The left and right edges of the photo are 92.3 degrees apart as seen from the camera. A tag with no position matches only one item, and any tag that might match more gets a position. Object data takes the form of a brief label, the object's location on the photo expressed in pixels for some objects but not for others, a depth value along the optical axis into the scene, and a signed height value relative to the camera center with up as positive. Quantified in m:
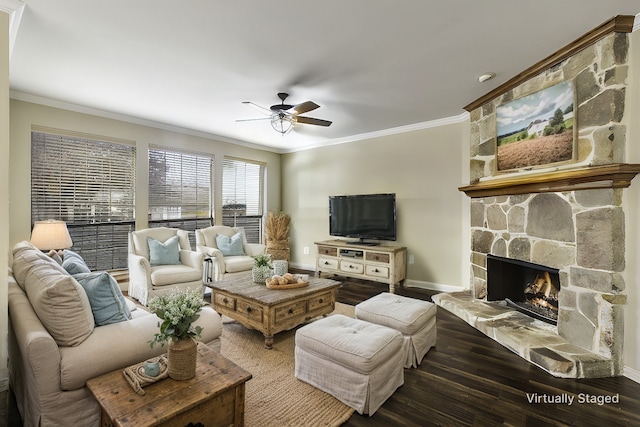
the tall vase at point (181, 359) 1.48 -0.70
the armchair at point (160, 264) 3.70 -0.64
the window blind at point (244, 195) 5.88 +0.39
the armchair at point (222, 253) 4.33 -0.54
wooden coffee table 2.72 -0.84
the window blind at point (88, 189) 3.79 +0.35
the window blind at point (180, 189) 4.83 +0.44
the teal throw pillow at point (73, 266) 2.13 -0.36
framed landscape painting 2.70 +0.82
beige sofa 1.46 -0.68
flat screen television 4.94 -0.02
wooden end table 1.26 -0.80
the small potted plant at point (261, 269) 3.28 -0.58
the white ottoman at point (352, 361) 1.89 -0.96
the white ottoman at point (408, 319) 2.43 -0.86
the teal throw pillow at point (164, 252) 4.08 -0.49
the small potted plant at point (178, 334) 1.48 -0.58
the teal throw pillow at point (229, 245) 4.77 -0.47
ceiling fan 3.43 +1.12
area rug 1.84 -1.21
